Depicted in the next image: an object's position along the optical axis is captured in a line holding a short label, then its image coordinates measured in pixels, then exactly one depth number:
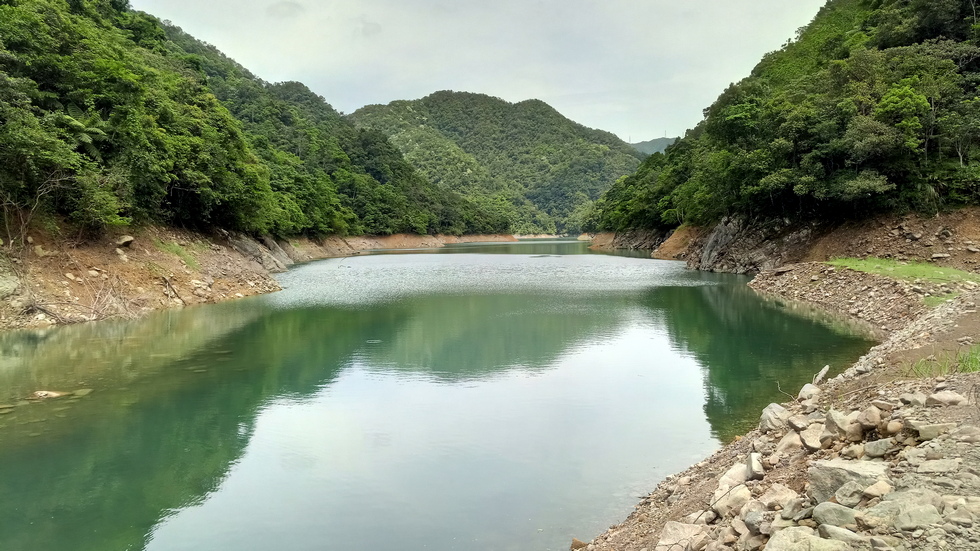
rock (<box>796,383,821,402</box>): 7.67
